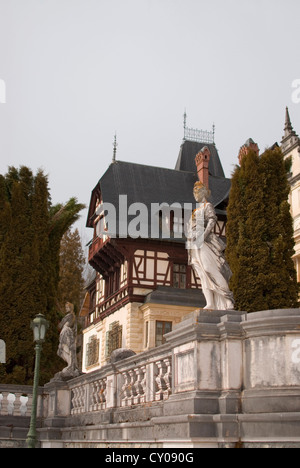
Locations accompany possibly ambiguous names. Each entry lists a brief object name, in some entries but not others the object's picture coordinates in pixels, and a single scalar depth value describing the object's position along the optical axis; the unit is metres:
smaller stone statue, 12.91
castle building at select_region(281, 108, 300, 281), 25.28
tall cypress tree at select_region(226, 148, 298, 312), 21.31
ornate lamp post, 10.41
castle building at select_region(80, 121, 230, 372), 28.12
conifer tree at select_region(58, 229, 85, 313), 38.50
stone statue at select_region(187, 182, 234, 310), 7.28
